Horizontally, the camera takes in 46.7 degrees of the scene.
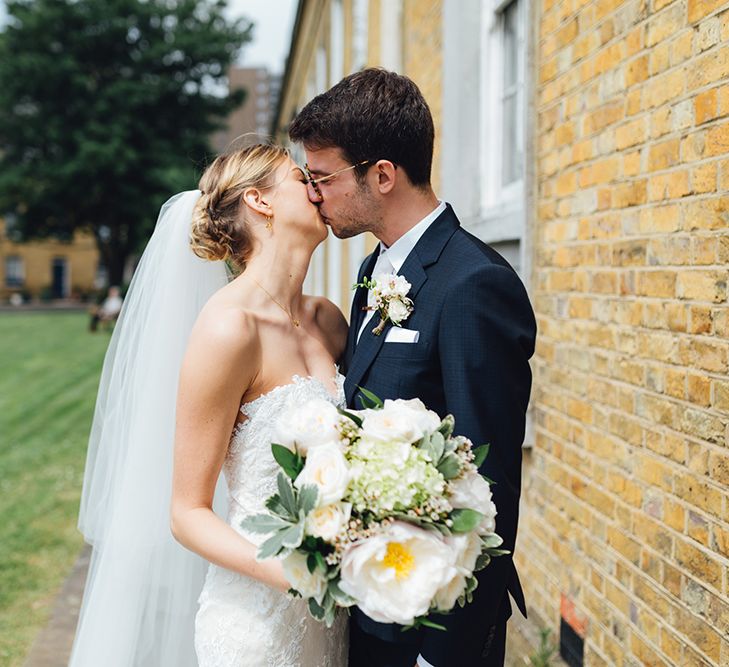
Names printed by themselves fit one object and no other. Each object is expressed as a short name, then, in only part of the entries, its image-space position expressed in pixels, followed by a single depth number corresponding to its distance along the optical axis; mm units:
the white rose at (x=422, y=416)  1793
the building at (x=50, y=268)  55094
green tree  36438
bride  2383
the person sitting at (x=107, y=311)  26547
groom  2102
